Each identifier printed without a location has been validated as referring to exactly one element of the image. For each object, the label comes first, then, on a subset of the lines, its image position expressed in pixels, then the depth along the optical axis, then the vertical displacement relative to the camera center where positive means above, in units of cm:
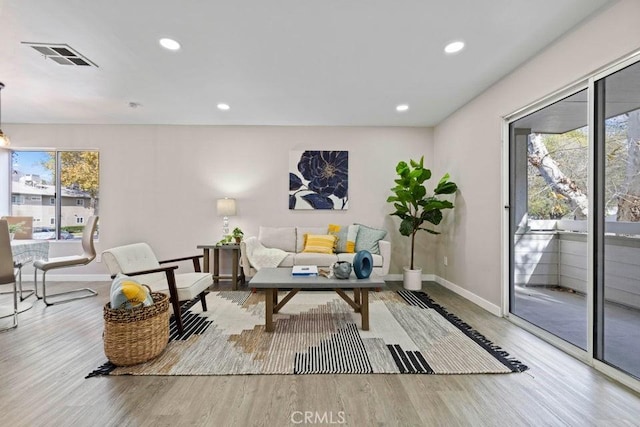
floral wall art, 486 +55
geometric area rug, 207 -109
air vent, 255 +144
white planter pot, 422 -94
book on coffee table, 284 -57
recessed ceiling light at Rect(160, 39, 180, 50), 248 +146
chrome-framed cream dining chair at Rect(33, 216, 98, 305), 351 -65
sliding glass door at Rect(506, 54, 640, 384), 196 +1
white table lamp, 455 +9
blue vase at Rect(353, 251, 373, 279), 275 -48
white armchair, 257 -64
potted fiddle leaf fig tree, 415 +20
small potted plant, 446 -34
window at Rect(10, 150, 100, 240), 481 +39
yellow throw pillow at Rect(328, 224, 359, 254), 445 -34
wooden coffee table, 260 -63
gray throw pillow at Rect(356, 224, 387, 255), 430 -36
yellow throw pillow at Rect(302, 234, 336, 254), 430 -44
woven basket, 208 -90
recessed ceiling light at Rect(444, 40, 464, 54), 249 +148
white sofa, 410 -60
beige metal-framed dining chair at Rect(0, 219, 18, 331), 279 -49
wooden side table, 428 -76
